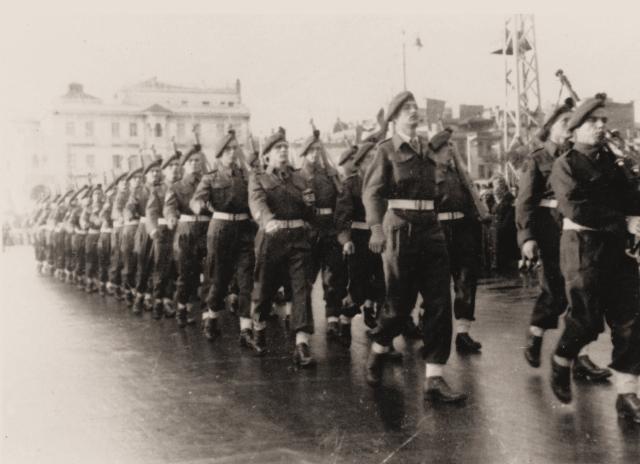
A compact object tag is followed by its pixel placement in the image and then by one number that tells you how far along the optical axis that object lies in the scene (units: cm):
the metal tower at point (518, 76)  1604
